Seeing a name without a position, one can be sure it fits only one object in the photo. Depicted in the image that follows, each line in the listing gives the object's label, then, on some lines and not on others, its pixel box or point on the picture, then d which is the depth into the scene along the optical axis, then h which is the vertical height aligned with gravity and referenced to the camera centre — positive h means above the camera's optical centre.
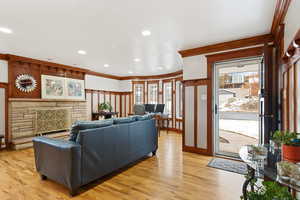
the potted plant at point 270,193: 0.71 -0.43
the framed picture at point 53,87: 5.10 +0.45
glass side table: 1.18 -0.52
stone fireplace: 4.38 -0.47
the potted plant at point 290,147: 1.08 -0.32
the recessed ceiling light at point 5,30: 2.80 +1.27
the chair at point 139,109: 6.73 -0.36
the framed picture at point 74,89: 5.72 +0.44
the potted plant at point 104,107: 6.90 -0.28
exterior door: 3.56 -0.29
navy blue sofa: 2.12 -0.81
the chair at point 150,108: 6.90 -0.33
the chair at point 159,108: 6.74 -0.32
